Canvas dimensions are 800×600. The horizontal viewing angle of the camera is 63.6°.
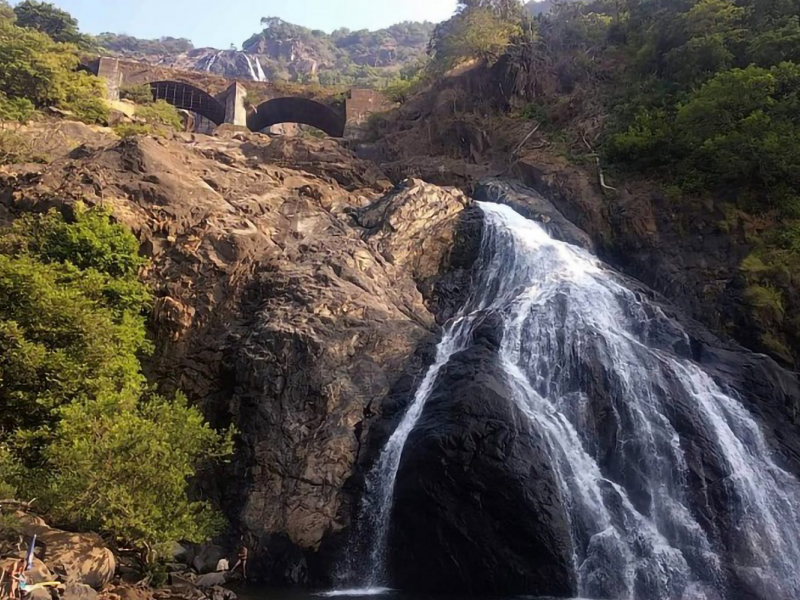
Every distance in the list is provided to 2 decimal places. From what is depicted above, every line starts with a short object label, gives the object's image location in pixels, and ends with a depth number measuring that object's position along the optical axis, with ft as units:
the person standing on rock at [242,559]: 47.53
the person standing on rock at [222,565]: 46.39
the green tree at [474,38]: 119.03
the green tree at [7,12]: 145.81
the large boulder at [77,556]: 34.91
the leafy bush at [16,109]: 85.87
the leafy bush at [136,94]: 116.19
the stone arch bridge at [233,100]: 120.47
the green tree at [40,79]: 94.22
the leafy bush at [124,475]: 37.58
